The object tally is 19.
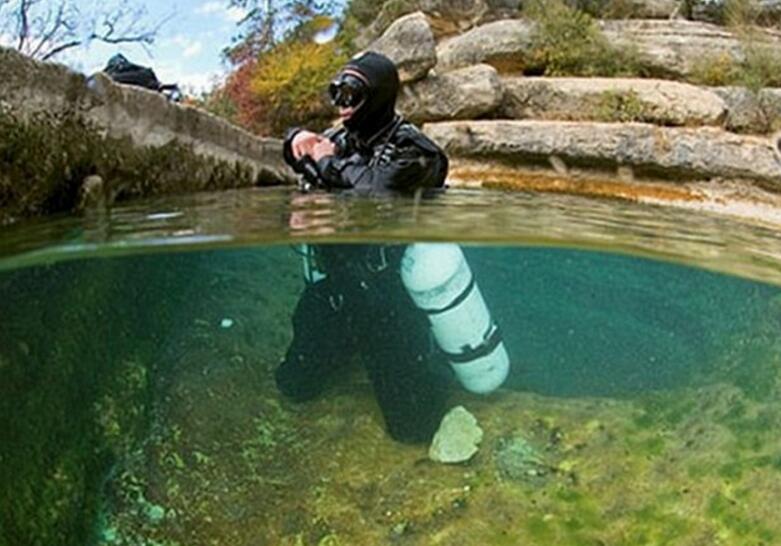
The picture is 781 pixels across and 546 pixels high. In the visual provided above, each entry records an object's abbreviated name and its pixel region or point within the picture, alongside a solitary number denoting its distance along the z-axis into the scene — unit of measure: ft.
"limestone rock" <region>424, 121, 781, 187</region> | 44.01
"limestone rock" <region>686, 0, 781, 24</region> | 64.39
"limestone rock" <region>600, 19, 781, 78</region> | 55.11
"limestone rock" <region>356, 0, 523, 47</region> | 63.16
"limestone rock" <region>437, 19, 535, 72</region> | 55.98
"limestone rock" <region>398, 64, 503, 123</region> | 50.65
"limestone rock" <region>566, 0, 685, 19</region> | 62.90
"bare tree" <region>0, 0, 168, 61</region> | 61.82
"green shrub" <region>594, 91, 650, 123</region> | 47.65
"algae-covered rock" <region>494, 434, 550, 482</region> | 10.94
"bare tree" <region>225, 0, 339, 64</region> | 70.18
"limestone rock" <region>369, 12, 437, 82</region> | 51.08
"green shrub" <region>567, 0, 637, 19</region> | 62.85
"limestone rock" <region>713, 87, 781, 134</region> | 48.44
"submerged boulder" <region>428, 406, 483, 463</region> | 11.19
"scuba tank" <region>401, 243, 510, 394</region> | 12.49
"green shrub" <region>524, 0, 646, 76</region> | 54.34
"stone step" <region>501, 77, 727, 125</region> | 47.70
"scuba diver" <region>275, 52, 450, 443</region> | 12.07
